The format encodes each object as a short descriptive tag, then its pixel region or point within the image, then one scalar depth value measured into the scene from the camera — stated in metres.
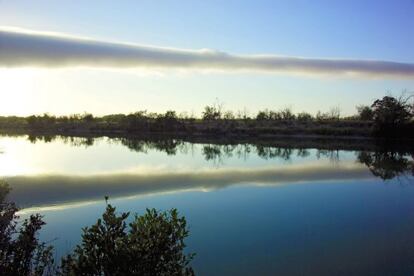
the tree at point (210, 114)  75.40
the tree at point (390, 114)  50.25
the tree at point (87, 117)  88.38
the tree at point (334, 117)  68.97
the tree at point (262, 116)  72.88
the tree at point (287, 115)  71.70
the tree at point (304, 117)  69.94
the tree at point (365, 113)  64.18
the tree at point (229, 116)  74.25
